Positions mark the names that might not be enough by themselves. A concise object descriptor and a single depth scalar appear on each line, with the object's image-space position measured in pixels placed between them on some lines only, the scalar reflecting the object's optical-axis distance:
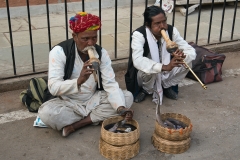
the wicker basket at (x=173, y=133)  2.93
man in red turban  3.01
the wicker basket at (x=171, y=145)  3.01
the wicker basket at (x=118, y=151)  2.89
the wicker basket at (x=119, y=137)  2.82
